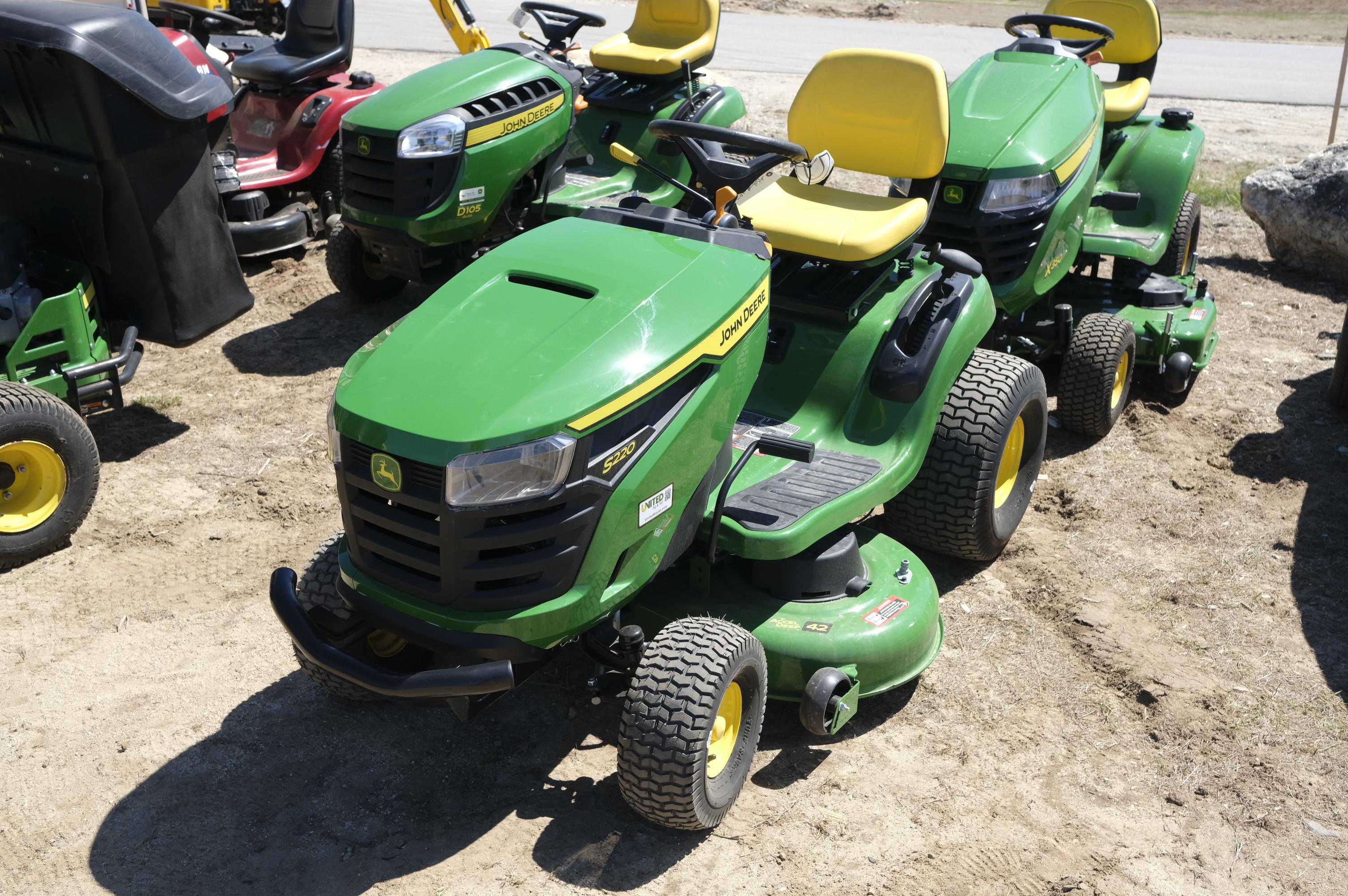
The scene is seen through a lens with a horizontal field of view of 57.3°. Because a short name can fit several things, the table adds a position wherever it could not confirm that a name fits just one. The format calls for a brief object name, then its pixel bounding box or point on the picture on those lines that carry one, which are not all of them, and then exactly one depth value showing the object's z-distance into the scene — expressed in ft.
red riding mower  22.34
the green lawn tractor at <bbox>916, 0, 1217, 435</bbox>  16.49
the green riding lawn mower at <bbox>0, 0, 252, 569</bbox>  14.05
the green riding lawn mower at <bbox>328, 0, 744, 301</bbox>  18.52
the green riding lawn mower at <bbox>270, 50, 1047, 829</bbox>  8.91
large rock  23.65
